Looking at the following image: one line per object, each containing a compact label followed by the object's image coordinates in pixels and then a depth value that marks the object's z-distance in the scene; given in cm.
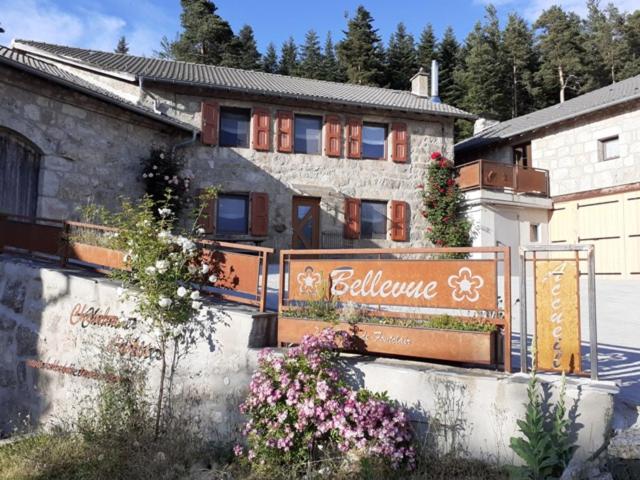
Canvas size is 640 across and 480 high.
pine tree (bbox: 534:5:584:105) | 3009
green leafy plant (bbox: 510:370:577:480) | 300
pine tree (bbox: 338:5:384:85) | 3075
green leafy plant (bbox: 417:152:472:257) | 1458
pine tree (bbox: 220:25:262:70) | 2992
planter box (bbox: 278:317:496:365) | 371
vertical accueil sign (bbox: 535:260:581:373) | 347
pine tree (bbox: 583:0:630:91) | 2997
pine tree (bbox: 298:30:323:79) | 3409
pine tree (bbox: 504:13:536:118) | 3133
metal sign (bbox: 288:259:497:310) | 380
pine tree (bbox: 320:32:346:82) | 3309
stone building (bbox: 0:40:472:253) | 1173
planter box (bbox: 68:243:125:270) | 599
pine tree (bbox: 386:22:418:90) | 3209
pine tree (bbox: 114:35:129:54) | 4165
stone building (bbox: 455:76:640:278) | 1355
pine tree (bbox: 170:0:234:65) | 2967
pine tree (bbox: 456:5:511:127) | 2933
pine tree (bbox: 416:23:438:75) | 3362
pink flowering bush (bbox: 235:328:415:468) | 346
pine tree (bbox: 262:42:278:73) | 3584
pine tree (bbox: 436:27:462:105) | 3117
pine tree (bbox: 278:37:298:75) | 3624
